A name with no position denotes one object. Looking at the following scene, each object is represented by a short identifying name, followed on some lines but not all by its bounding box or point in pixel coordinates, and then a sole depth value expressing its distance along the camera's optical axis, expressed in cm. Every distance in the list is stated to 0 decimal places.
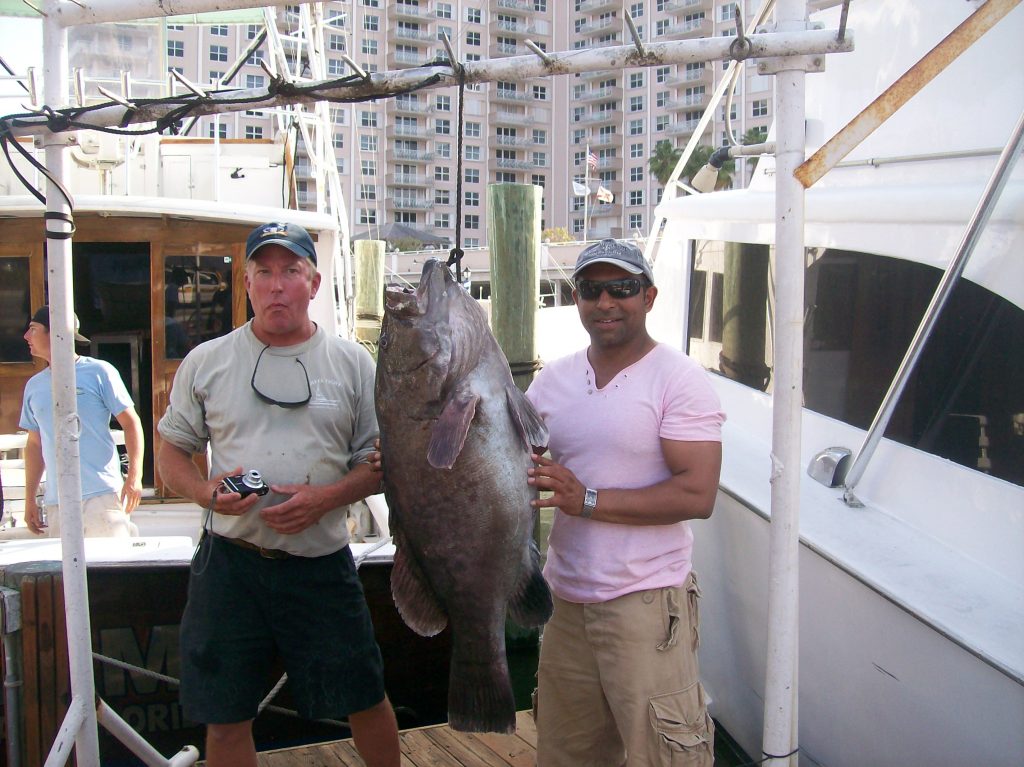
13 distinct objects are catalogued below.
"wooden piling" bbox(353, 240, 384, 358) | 1736
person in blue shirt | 512
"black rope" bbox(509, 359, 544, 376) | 569
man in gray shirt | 280
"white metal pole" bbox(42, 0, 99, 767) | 267
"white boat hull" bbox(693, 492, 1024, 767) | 218
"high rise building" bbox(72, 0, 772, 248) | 7381
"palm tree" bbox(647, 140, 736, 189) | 5797
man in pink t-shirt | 239
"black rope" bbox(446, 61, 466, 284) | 250
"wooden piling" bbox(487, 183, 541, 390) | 577
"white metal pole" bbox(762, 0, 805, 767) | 228
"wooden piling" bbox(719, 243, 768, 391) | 429
